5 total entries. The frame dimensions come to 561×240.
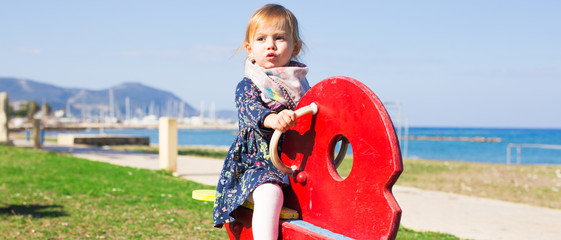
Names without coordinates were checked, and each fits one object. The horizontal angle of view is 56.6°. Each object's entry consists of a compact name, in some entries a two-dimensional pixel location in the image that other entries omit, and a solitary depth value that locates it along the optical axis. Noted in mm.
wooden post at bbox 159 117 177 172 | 11773
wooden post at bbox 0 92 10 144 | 18656
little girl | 2822
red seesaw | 2279
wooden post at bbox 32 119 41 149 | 18942
